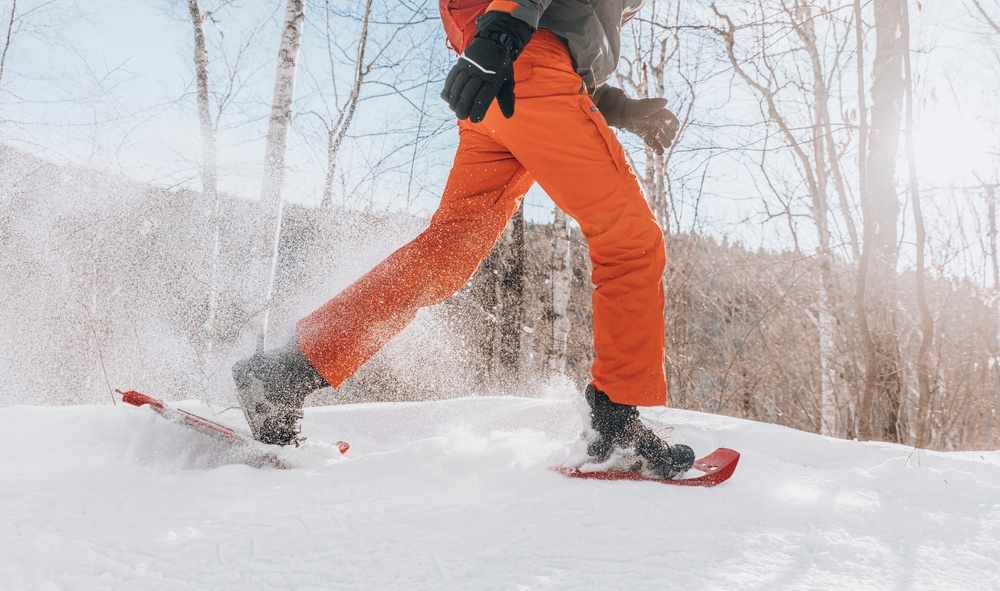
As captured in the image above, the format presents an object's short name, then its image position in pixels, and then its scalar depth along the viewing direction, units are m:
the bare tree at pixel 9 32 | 8.62
